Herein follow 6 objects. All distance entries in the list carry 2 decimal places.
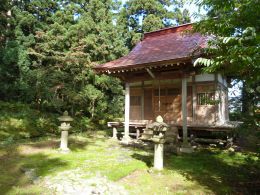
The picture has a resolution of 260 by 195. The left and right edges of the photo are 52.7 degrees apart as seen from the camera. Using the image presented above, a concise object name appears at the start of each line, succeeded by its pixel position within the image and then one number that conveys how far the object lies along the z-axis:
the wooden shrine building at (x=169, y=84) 11.69
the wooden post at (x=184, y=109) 11.26
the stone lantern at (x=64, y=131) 10.37
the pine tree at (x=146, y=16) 25.80
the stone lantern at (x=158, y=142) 8.00
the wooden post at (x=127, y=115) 13.50
